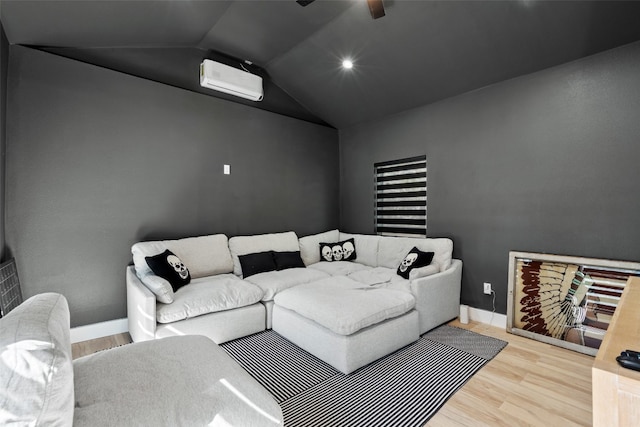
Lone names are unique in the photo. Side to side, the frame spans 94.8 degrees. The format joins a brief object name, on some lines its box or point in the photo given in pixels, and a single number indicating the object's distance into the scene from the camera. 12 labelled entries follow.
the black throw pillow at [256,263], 3.38
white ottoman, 2.25
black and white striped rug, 1.81
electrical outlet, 3.22
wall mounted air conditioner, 3.34
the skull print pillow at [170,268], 2.70
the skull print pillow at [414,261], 3.19
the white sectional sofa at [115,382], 0.84
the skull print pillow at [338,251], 4.14
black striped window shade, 3.91
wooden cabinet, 0.75
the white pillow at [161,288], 2.45
